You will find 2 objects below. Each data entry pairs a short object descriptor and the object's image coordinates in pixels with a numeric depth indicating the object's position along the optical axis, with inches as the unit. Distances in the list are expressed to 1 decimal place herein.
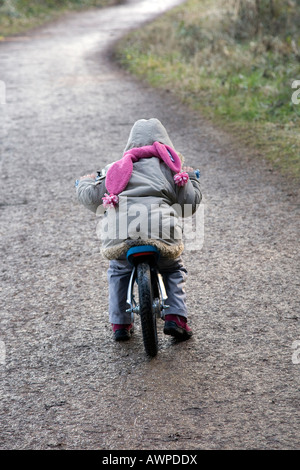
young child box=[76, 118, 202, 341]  295.0
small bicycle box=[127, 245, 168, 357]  279.4
